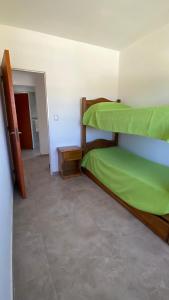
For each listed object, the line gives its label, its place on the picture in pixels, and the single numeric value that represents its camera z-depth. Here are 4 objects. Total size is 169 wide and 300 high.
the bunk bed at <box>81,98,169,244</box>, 1.63
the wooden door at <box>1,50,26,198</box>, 1.94
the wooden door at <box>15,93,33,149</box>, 5.13
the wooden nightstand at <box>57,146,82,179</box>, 3.01
